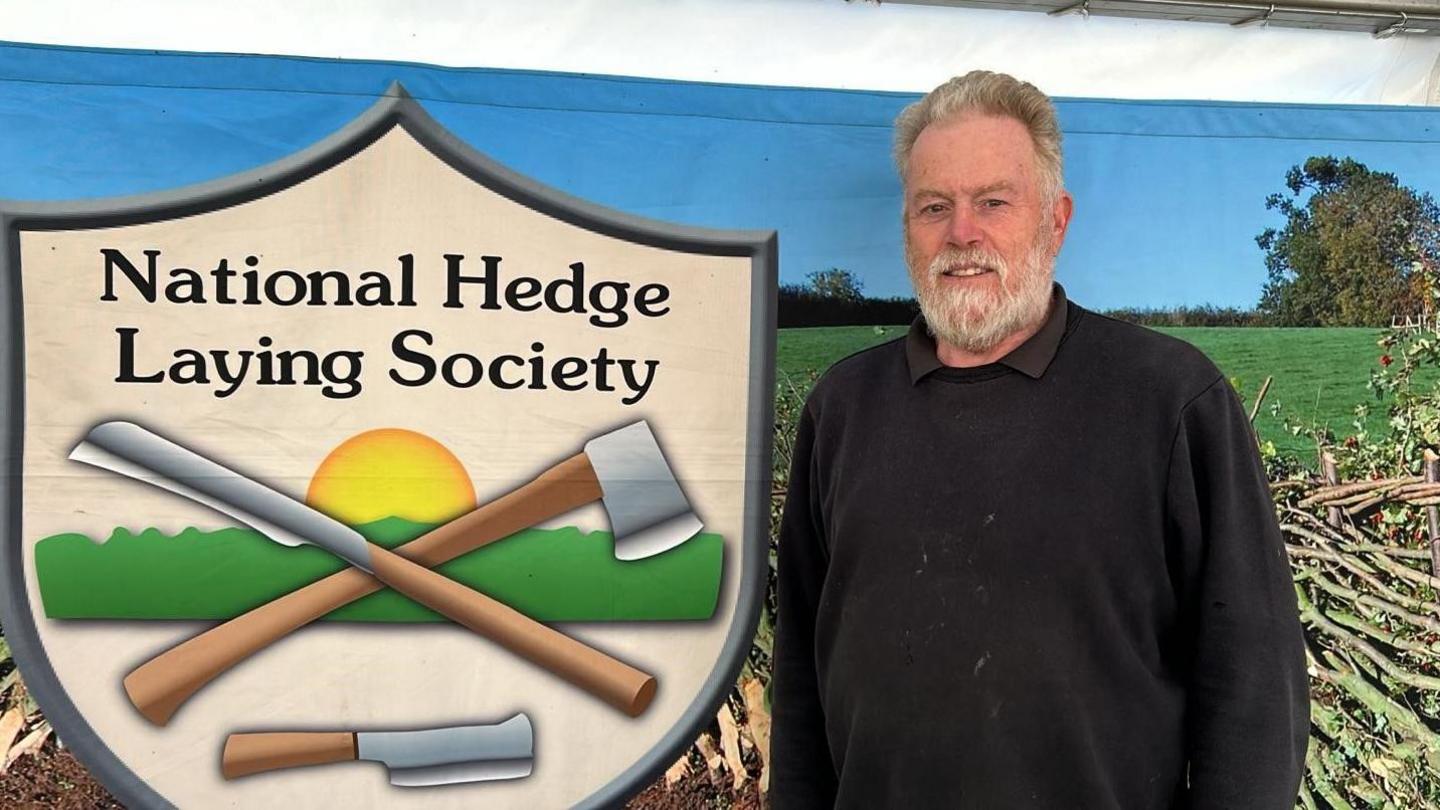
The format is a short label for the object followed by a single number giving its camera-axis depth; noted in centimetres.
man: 134
